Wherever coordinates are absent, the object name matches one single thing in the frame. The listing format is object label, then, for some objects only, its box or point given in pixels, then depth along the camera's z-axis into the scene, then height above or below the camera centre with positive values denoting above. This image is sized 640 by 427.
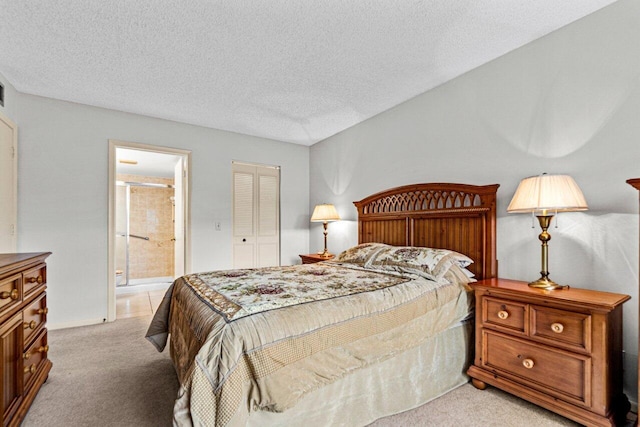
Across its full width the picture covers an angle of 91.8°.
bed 1.39 -0.63
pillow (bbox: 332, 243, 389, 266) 3.06 -0.40
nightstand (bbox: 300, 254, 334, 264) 4.05 -0.59
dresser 1.56 -0.68
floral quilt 1.68 -0.50
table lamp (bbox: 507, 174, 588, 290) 1.92 +0.10
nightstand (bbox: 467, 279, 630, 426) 1.65 -0.80
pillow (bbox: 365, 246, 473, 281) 2.42 -0.39
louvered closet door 4.70 -0.03
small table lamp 4.25 -0.01
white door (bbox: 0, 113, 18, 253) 2.88 +0.29
